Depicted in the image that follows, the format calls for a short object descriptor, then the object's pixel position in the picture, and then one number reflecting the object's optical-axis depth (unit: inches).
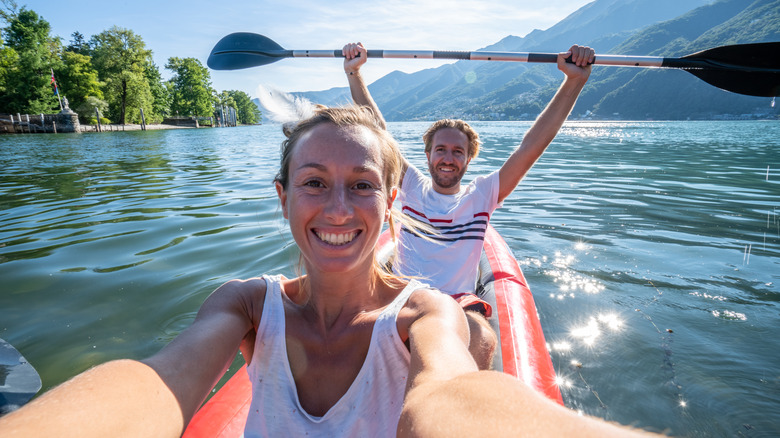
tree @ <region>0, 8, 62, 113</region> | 1722.4
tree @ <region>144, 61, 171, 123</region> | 2511.8
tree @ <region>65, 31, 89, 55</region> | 2698.3
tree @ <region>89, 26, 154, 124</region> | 2101.4
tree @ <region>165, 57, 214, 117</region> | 2952.8
